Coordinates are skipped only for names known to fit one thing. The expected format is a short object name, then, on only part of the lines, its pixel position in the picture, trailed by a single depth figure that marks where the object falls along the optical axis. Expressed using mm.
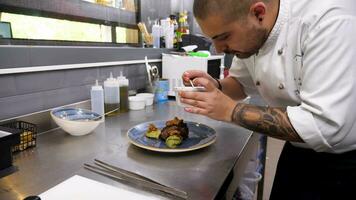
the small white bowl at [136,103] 1670
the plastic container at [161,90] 1915
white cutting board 710
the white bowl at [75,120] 1138
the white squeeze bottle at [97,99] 1385
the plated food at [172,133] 1028
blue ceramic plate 995
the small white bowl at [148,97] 1776
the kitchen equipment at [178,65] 1984
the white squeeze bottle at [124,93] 1582
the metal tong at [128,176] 739
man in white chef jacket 734
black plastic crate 1017
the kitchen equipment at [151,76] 1926
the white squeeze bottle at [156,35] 2217
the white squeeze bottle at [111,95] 1477
